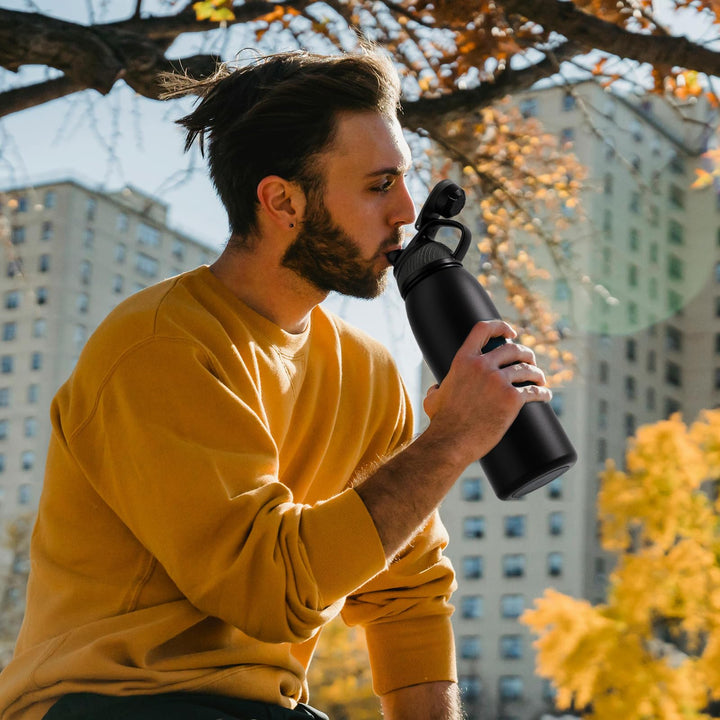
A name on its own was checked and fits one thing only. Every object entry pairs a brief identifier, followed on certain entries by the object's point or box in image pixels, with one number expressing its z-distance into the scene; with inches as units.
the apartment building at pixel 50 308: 2240.4
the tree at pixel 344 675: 1275.8
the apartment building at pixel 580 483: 1972.2
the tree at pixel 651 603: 585.9
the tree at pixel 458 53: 135.2
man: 67.9
